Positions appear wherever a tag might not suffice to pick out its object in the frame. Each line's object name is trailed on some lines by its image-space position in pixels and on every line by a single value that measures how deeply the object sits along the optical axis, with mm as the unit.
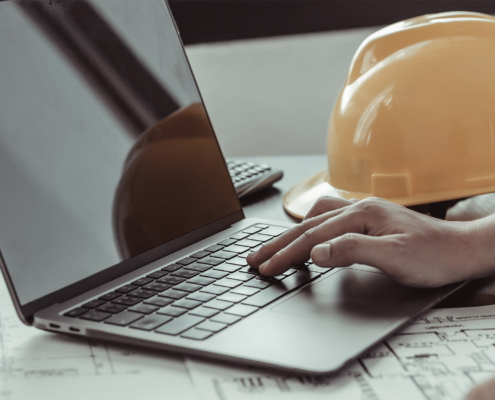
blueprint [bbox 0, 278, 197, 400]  847
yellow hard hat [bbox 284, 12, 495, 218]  1135
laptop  891
